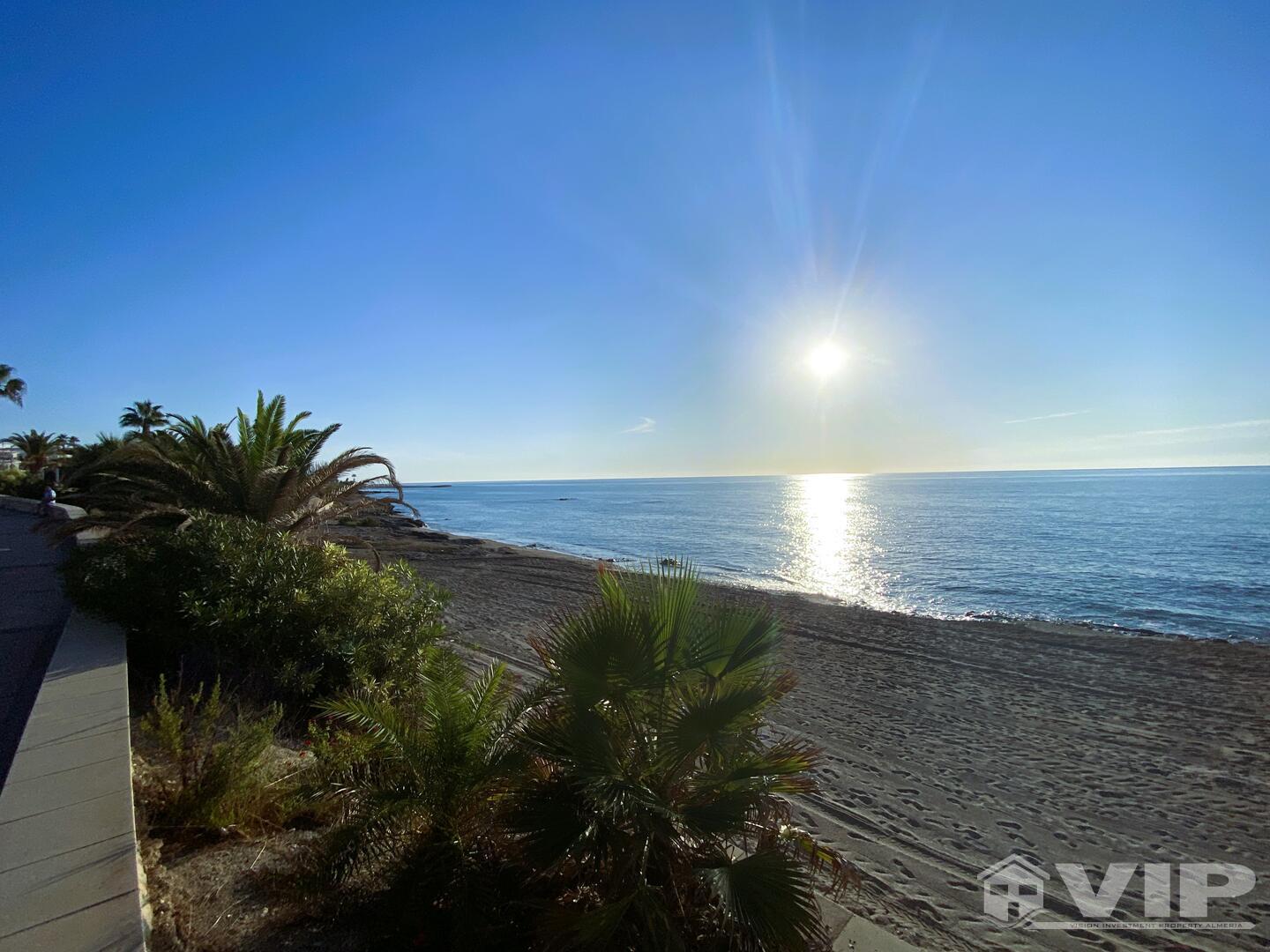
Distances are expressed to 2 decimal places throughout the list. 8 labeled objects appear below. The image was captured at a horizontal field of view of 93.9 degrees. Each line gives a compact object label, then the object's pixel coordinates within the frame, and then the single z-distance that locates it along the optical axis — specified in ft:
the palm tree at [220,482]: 25.17
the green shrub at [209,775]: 10.43
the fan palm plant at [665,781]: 7.70
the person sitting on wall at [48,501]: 54.65
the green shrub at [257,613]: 17.17
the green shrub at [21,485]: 94.35
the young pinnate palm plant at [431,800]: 8.55
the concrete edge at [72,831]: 6.82
